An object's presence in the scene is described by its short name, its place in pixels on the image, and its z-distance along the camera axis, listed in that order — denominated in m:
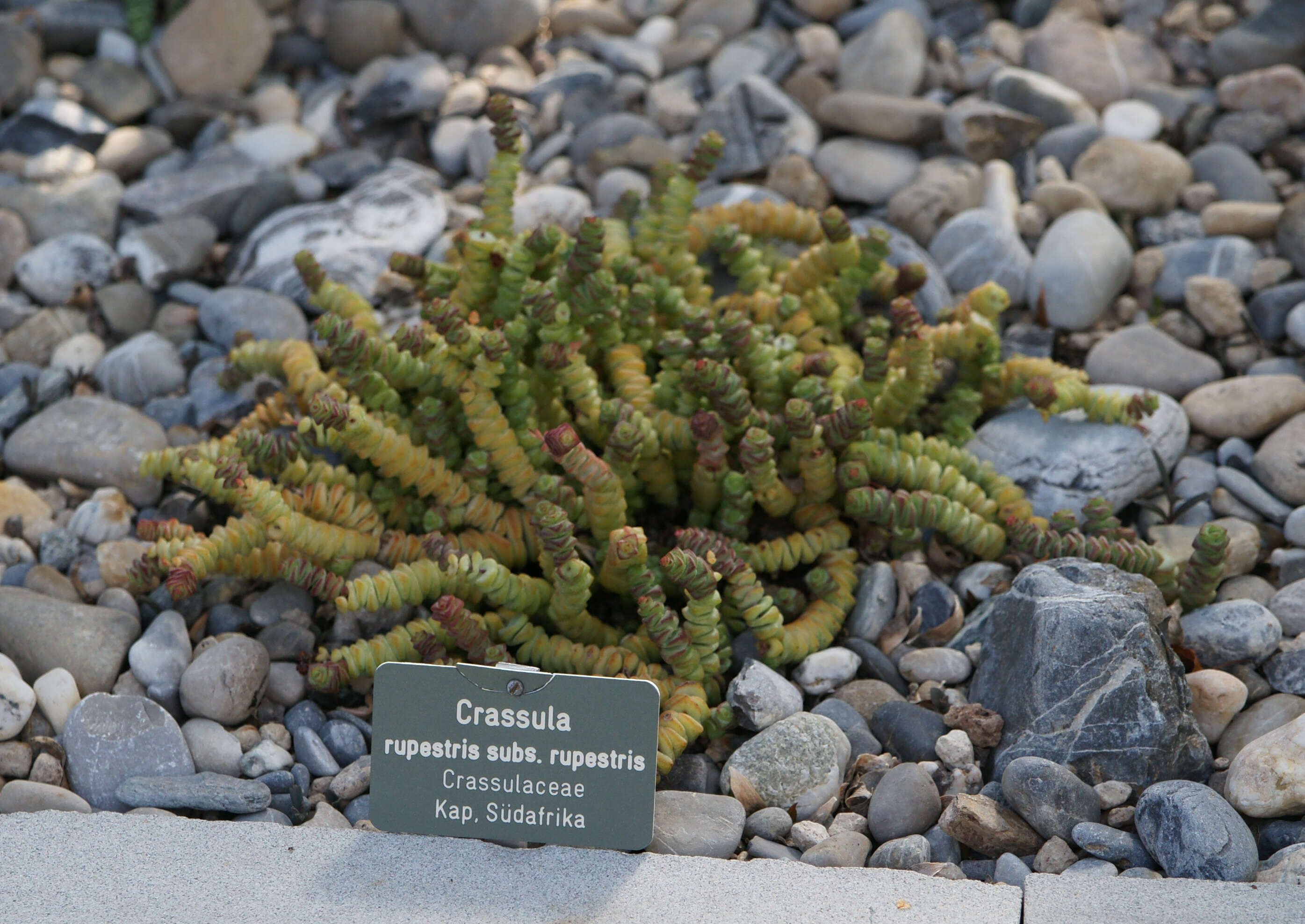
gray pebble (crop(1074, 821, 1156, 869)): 1.87
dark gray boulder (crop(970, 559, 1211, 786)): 1.98
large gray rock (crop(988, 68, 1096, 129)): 3.63
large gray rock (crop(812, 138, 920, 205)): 3.45
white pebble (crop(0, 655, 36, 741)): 2.11
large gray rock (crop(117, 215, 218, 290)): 3.32
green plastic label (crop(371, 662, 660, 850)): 1.84
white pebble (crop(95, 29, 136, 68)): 4.11
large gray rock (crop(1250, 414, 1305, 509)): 2.55
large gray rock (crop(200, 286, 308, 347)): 3.08
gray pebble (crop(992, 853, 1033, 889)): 1.86
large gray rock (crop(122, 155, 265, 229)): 3.48
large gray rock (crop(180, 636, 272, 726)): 2.19
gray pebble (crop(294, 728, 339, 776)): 2.14
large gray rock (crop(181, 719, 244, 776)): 2.13
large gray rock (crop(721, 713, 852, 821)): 2.04
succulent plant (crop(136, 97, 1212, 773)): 2.11
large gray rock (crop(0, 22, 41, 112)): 3.91
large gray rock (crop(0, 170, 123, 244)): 3.44
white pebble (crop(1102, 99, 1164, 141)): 3.59
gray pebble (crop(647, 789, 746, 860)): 1.93
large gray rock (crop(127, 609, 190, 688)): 2.25
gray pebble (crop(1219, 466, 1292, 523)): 2.55
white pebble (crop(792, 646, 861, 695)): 2.24
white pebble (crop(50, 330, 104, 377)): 3.11
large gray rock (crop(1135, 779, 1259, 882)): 1.80
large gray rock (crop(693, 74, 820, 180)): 3.54
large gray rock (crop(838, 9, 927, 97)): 3.73
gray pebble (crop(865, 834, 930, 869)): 1.89
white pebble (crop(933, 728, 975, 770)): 2.05
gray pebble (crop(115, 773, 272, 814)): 2.01
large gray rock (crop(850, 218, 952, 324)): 3.03
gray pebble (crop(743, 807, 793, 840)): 1.98
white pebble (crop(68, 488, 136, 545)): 2.60
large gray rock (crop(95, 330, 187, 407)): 3.04
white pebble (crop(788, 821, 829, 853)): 1.96
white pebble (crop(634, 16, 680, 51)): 4.14
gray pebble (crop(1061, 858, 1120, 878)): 1.84
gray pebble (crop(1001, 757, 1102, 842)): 1.92
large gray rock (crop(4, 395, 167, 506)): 2.72
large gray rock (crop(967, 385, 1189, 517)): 2.56
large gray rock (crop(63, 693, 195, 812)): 2.07
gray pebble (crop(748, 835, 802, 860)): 1.94
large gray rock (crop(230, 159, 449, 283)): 3.30
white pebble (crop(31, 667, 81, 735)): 2.17
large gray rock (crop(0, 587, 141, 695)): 2.24
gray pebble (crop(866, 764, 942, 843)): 1.96
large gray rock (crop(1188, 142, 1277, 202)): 3.37
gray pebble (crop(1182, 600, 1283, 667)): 2.18
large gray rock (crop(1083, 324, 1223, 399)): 2.86
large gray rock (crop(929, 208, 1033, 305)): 3.16
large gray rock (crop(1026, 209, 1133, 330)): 3.06
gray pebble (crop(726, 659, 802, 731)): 2.14
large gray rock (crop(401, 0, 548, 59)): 4.12
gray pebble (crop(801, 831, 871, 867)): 1.90
